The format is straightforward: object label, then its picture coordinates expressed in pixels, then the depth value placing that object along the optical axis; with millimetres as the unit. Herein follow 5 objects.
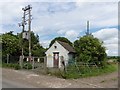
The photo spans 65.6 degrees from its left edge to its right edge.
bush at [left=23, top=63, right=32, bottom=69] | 10258
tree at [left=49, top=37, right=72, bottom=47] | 23923
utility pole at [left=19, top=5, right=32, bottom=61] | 12728
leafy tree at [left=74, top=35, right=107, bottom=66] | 11809
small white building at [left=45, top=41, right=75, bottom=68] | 13015
